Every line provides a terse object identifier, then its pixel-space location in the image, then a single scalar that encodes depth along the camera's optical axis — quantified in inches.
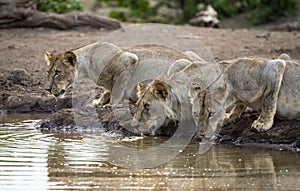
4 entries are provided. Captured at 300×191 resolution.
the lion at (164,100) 629.0
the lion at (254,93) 596.4
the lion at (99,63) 721.6
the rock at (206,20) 1444.4
